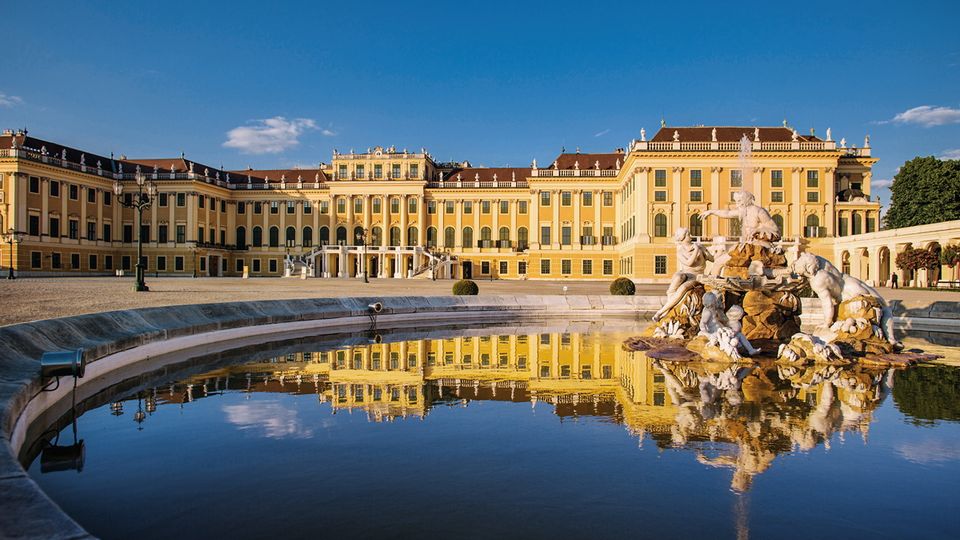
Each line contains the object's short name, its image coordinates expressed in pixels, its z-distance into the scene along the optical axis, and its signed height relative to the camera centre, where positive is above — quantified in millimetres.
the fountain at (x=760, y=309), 9492 -682
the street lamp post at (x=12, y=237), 48031 +3142
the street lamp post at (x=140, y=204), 21953 +3082
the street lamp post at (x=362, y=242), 61544 +3401
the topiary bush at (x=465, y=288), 22875 -573
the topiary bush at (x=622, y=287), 22722 -568
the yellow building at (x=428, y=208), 47844 +6321
